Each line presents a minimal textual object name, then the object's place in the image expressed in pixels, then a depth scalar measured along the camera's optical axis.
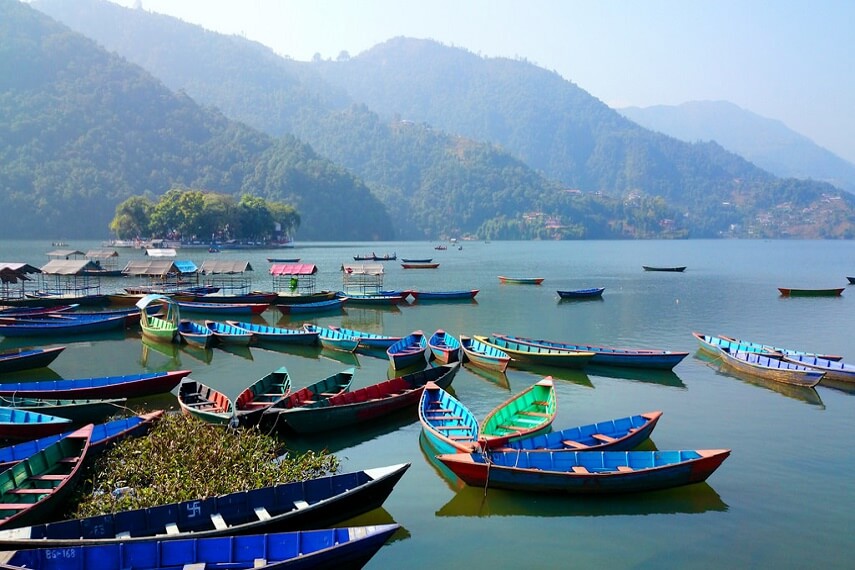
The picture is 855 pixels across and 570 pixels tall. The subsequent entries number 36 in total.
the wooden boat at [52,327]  39.56
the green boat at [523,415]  20.05
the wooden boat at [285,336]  37.97
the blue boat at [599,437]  18.98
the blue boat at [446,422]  18.91
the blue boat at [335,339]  36.09
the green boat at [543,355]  32.66
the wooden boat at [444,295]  61.25
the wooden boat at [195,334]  37.31
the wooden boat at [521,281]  79.31
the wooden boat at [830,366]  30.14
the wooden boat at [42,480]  14.31
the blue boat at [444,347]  31.44
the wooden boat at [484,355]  31.17
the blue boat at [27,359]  30.14
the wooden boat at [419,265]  102.66
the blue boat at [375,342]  36.03
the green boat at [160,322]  38.81
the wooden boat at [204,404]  20.78
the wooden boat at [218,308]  49.72
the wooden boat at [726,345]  34.50
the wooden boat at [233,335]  37.50
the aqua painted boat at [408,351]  31.95
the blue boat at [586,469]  17.12
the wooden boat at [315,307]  51.47
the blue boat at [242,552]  11.77
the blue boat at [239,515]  12.45
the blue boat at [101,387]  23.47
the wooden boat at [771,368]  29.17
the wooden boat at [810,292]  67.81
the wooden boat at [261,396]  20.89
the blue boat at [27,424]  19.61
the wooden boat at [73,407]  22.23
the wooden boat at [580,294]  65.06
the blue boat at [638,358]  33.00
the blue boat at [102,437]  17.36
